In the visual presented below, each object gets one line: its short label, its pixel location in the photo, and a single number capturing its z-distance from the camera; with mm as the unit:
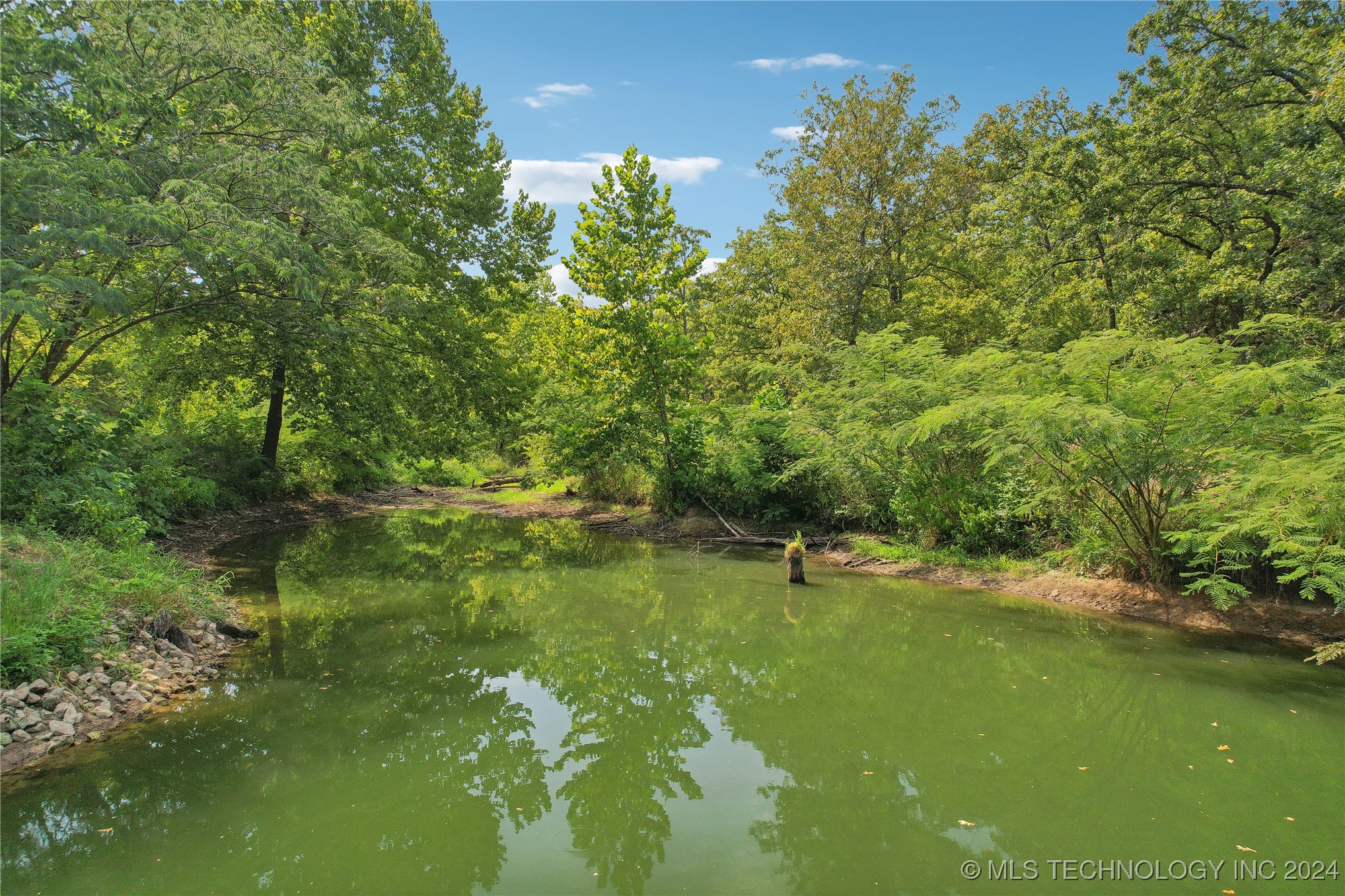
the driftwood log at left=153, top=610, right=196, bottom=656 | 6758
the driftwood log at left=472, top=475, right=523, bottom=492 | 29125
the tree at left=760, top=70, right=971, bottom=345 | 19812
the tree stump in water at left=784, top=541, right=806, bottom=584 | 11469
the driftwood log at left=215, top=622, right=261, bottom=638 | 7762
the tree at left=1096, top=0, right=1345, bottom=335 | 12648
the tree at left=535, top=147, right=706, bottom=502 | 17891
